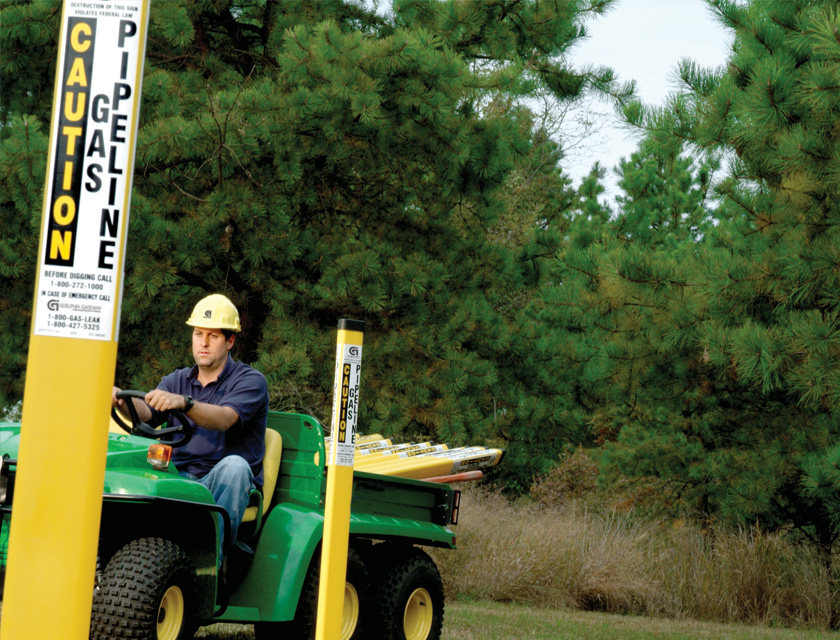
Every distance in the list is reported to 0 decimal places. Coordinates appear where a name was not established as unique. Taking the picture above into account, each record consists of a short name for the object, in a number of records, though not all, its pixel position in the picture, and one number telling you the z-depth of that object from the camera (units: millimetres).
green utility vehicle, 9234
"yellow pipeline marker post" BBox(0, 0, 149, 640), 5039
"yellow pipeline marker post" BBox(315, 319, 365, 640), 6922
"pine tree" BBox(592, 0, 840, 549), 18500
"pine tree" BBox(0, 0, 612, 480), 23359
